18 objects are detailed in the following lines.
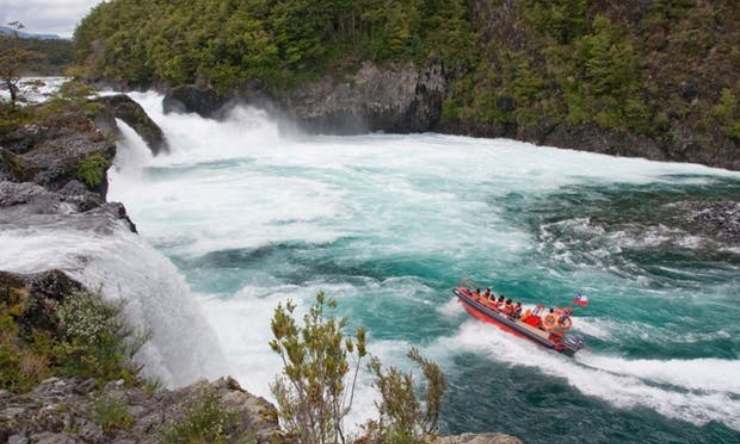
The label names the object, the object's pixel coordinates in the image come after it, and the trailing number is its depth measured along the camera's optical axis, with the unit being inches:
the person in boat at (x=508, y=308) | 699.0
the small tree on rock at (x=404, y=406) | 254.8
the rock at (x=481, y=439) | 324.5
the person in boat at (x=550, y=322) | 655.8
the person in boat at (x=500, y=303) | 713.6
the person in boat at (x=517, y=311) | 695.1
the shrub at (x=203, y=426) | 276.1
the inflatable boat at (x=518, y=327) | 654.3
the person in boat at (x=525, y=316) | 688.4
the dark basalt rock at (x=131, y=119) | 1403.8
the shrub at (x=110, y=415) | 298.8
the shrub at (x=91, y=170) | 846.5
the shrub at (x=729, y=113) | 1422.2
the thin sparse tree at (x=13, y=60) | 960.9
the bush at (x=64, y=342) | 337.7
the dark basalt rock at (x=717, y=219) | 979.9
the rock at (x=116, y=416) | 285.7
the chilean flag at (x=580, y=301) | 673.6
